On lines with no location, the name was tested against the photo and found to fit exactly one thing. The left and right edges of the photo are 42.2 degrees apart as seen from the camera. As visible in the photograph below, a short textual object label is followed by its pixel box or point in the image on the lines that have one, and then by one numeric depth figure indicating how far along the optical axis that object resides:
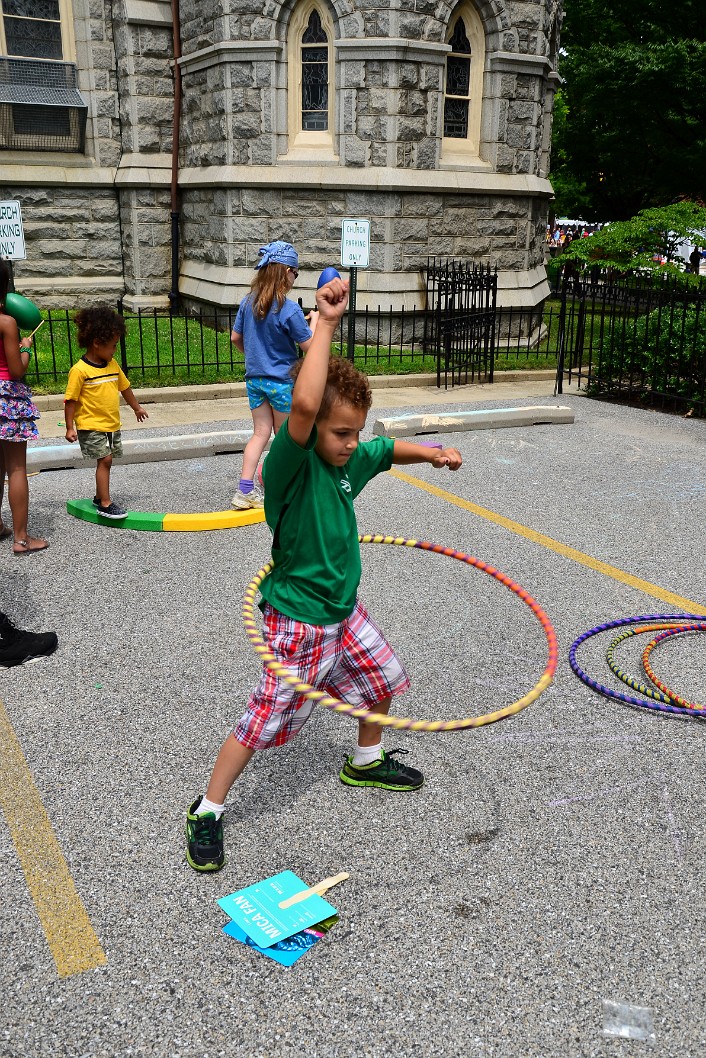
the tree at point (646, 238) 13.99
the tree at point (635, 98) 22.38
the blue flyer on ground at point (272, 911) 2.95
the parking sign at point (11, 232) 10.24
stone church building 15.14
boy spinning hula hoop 3.04
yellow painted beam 7.06
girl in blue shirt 6.83
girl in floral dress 6.07
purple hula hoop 4.36
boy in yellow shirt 6.58
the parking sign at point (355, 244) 12.55
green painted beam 7.07
